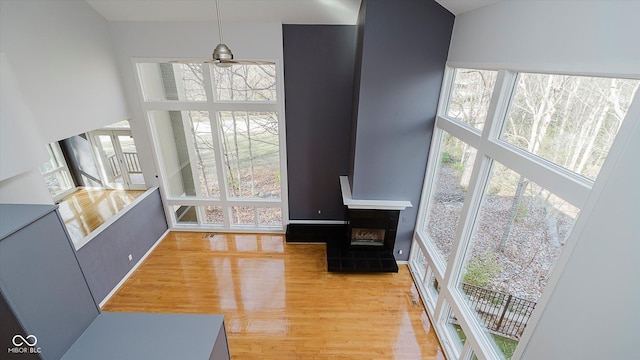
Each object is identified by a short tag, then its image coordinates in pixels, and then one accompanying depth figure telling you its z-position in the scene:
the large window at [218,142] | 5.10
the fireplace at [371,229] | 4.72
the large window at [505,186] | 1.94
